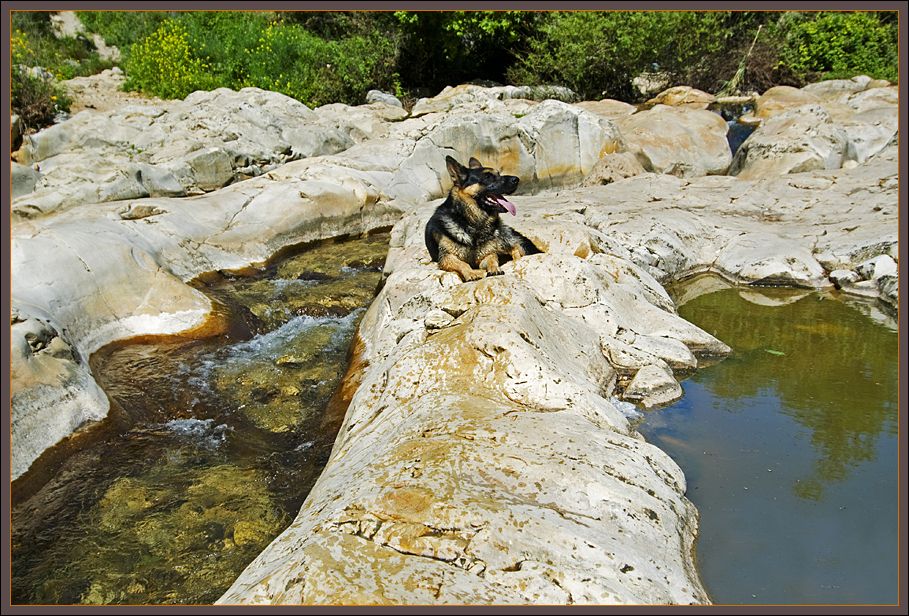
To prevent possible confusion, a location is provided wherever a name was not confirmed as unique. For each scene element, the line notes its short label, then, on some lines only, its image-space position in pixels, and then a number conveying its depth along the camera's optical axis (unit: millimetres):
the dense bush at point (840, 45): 26109
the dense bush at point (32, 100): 17125
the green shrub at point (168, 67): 20375
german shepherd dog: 7215
